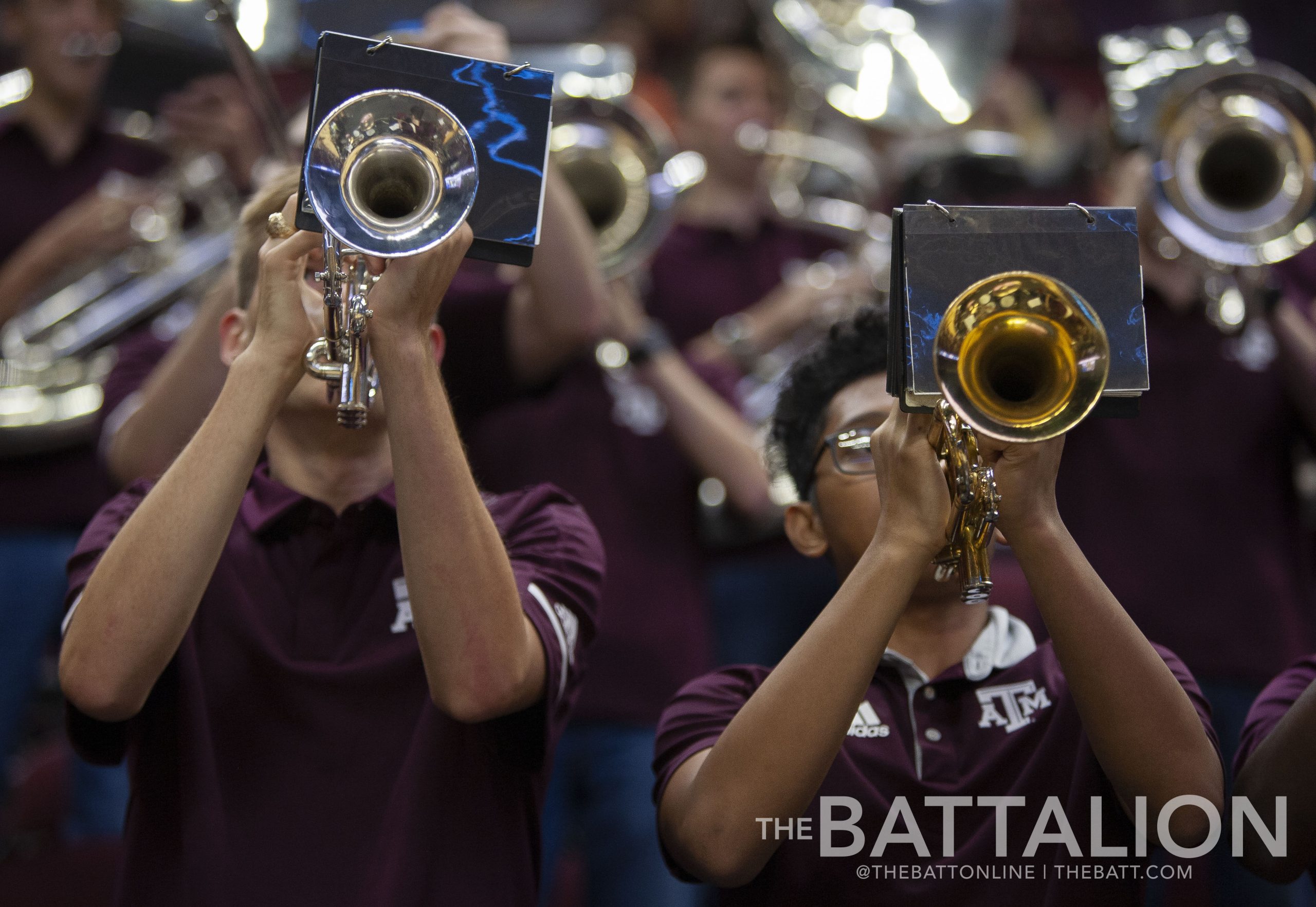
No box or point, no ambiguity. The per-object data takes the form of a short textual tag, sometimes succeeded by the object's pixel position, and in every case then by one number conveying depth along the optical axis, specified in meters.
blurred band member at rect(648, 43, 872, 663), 6.40
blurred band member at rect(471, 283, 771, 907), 5.20
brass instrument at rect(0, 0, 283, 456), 6.72
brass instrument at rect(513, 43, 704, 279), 7.09
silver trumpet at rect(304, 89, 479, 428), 3.38
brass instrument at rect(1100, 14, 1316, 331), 5.98
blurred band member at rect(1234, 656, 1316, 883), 3.45
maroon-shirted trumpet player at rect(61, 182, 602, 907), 3.46
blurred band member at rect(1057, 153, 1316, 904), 5.57
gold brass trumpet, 3.16
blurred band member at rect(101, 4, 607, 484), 5.41
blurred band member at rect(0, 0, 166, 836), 6.24
